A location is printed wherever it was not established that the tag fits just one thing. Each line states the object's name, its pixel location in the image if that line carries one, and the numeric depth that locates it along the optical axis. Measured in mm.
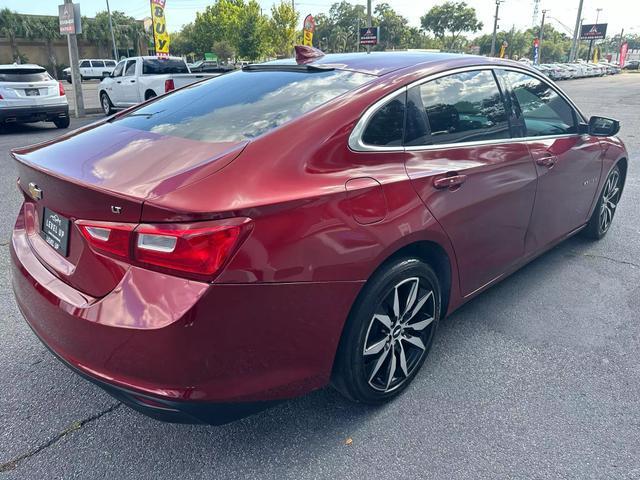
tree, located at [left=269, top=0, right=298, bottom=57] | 47219
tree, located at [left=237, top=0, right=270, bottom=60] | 43844
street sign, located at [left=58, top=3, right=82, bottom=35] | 13297
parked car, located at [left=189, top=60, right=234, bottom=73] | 17759
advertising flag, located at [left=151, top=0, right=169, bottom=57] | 20516
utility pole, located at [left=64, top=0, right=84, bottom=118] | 13883
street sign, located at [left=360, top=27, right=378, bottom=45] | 29016
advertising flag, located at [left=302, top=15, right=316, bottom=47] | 31156
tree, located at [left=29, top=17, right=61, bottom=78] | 54609
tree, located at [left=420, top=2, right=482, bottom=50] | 80125
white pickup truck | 13953
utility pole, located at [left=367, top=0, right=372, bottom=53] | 27888
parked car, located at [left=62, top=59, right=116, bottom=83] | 43219
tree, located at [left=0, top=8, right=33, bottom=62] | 52719
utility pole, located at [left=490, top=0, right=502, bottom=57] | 54525
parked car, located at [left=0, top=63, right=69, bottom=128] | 10968
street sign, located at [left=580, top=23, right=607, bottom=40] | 77938
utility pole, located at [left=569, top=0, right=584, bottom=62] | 53969
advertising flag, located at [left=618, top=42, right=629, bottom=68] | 73850
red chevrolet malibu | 1767
